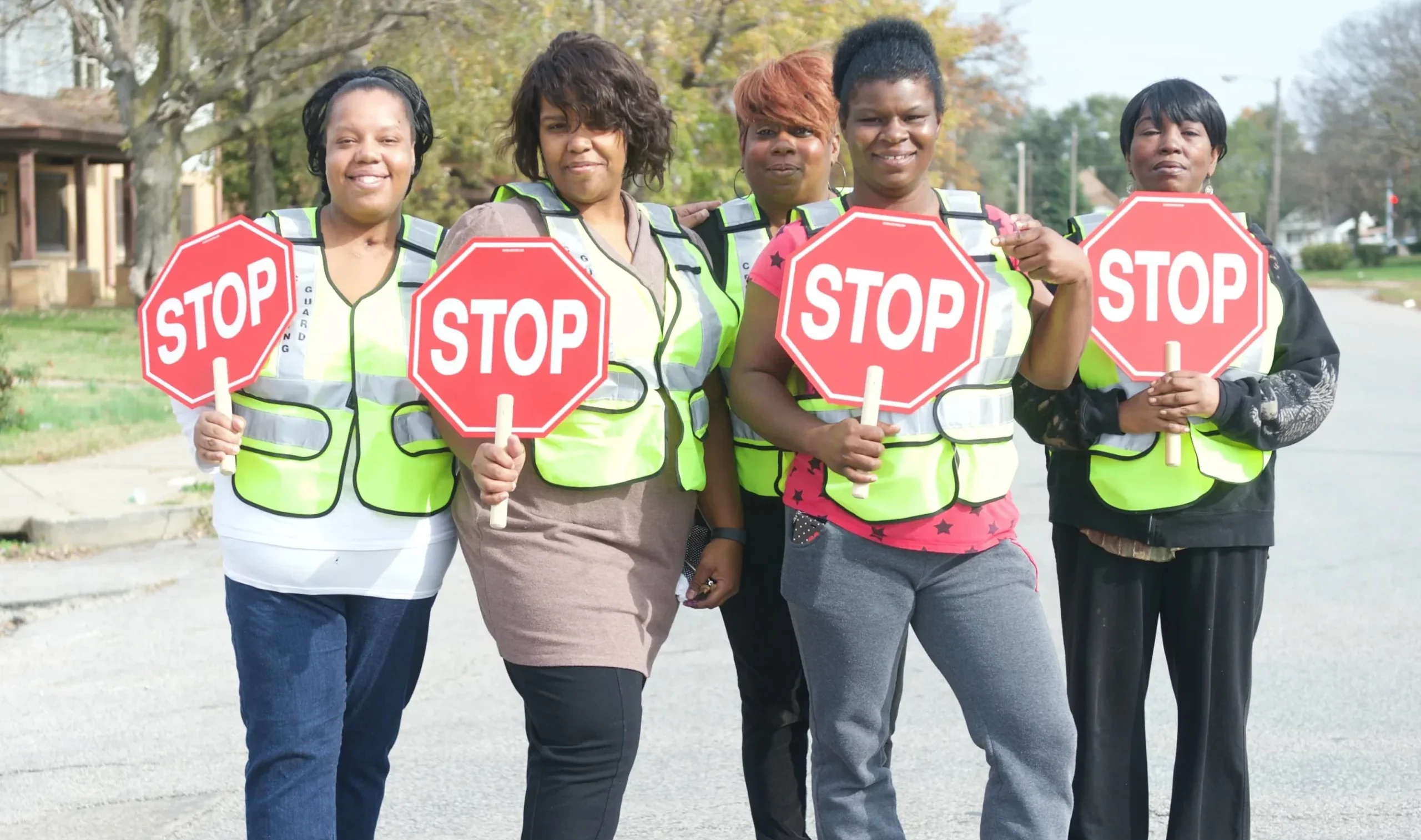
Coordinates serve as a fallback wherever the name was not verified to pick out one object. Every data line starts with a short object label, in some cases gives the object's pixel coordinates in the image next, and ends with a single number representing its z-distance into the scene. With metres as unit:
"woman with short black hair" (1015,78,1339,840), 3.28
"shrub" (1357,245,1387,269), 65.81
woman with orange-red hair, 3.47
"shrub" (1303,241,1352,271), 62.56
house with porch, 28.61
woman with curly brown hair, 2.90
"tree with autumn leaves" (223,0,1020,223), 17.89
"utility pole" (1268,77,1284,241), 55.03
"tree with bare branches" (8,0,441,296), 19.95
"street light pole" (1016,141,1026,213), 75.96
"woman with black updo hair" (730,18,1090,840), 2.83
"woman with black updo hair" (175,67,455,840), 3.06
